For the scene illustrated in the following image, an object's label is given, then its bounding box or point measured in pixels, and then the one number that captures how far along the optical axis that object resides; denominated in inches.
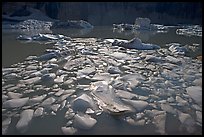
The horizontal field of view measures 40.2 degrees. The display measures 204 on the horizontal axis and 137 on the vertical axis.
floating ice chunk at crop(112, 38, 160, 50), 304.7
